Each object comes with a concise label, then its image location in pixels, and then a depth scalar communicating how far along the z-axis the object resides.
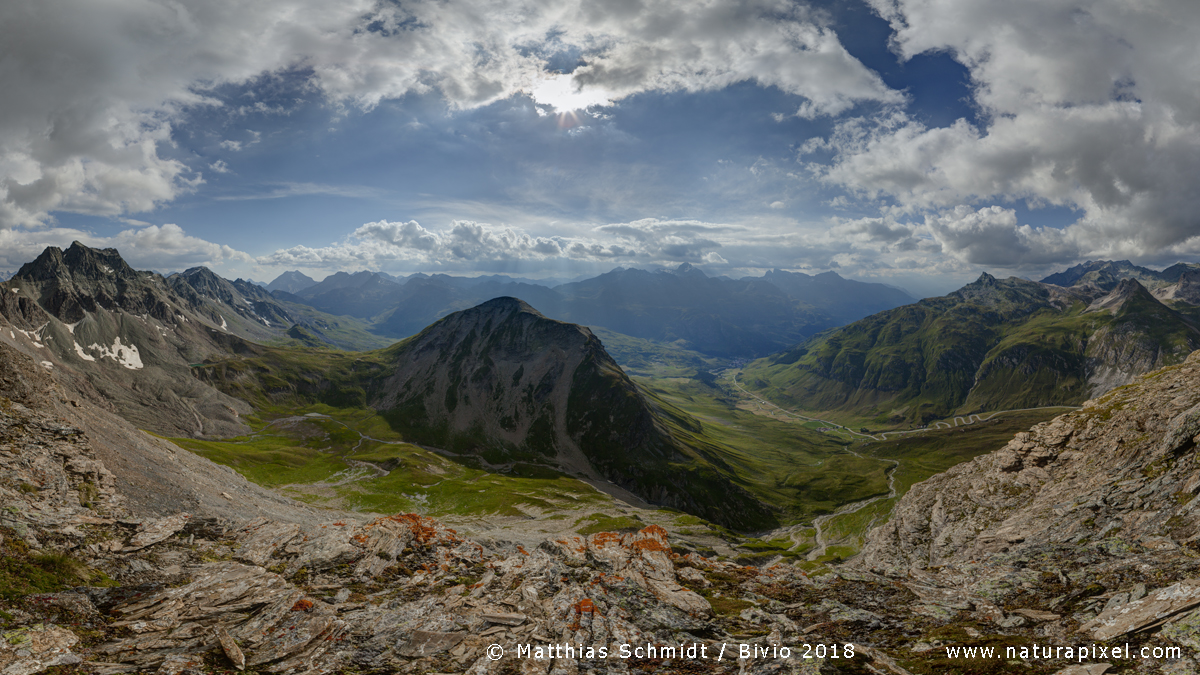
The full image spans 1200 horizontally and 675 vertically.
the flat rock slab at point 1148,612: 16.38
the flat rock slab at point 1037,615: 21.08
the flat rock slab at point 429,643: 21.16
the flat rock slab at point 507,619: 23.78
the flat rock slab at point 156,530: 27.68
